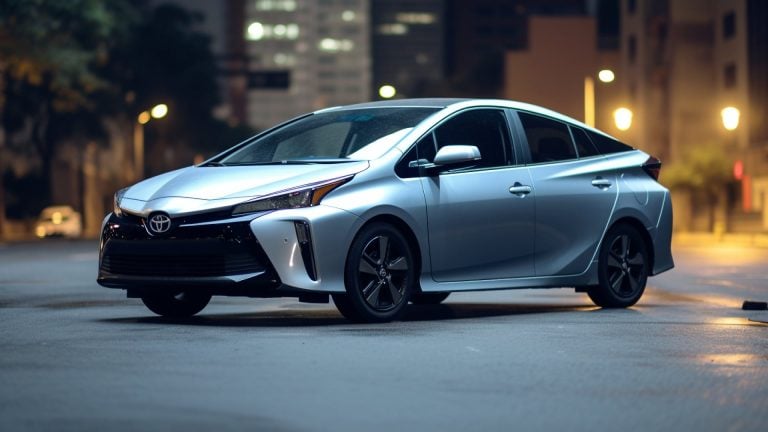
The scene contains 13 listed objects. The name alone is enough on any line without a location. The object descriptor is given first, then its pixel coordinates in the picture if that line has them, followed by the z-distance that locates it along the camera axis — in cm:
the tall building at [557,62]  11256
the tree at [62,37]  4716
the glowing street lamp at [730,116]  4229
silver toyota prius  1091
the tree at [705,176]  6681
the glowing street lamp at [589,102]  5231
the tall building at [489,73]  12419
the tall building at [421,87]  13200
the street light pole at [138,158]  6962
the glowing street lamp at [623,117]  4700
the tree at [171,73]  7575
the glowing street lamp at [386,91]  4969
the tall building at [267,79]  7293
